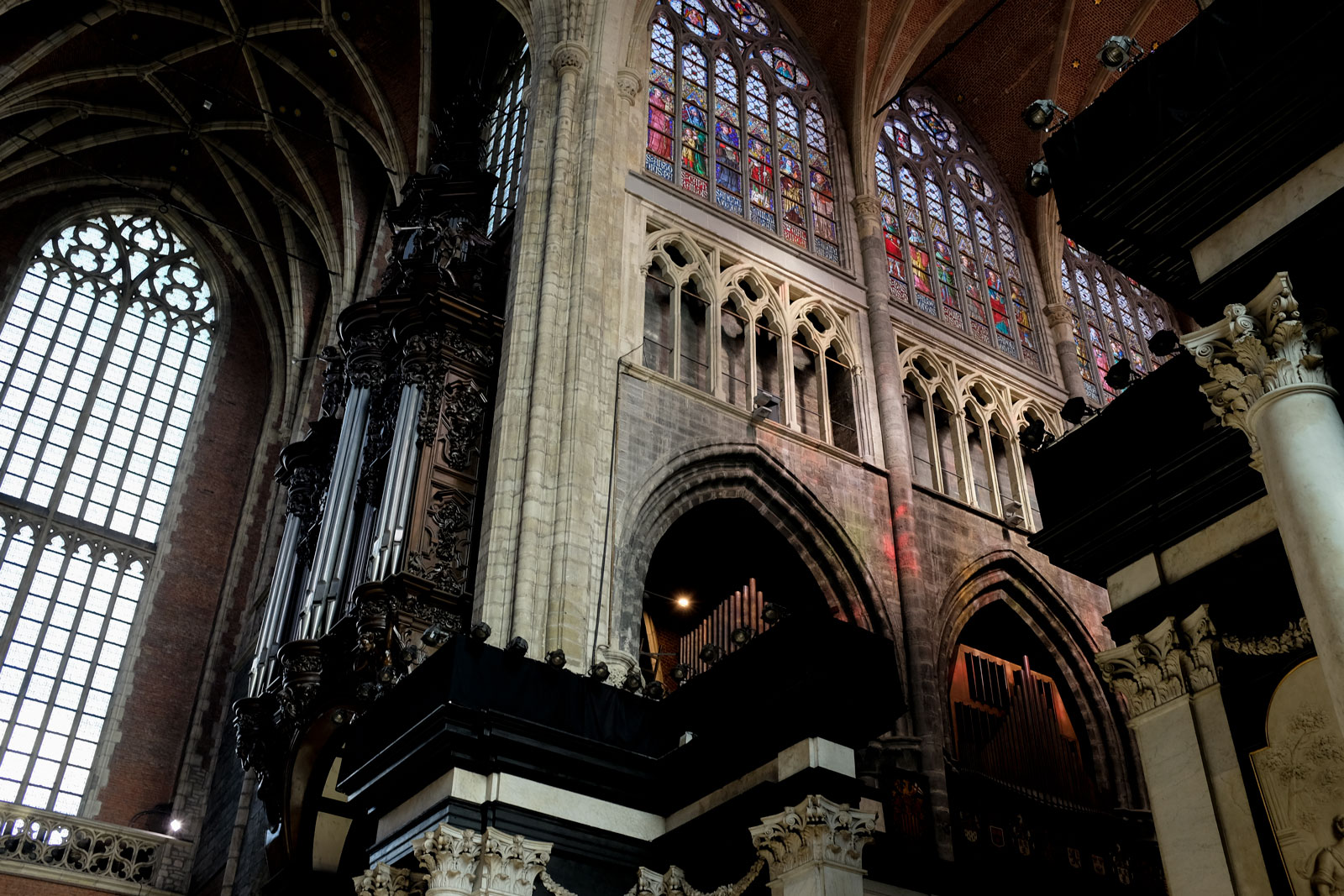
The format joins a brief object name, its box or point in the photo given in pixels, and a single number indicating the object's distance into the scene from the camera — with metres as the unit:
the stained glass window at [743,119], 17.00
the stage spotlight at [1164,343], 7.33
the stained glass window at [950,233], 19.14
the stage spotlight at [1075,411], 8.59
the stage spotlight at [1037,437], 9.88
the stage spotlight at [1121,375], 8.38
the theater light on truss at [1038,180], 7.05
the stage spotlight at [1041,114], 7.06
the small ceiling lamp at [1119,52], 6.81
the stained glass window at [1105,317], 21.08
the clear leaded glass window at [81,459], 17.34
